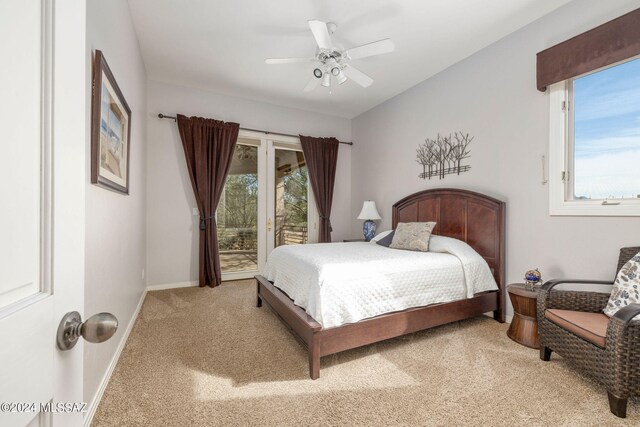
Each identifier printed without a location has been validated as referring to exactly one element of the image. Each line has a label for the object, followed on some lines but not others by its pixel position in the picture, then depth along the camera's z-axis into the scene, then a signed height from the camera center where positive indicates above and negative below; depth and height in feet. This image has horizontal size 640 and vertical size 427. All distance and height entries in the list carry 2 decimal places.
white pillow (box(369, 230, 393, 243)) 12.63 -1.05
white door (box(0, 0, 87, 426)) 1.37 +0.05
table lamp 14.97 -0.20
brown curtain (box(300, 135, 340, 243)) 16.57 +2.50
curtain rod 13.22 +4.44
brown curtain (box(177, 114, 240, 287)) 13.58 +2.03
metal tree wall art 11.12 +2.50
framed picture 5.28 +1.77
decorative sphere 7.95 -1.75
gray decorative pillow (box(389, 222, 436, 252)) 10.30 -0.86
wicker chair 5.05 -2.42
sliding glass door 15.12 +0.52
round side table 7.66 -2.82
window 7.05 +1.96
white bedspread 6.93 -1.81
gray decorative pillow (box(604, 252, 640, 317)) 5.90 -1.53
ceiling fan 7.89 +4.83
